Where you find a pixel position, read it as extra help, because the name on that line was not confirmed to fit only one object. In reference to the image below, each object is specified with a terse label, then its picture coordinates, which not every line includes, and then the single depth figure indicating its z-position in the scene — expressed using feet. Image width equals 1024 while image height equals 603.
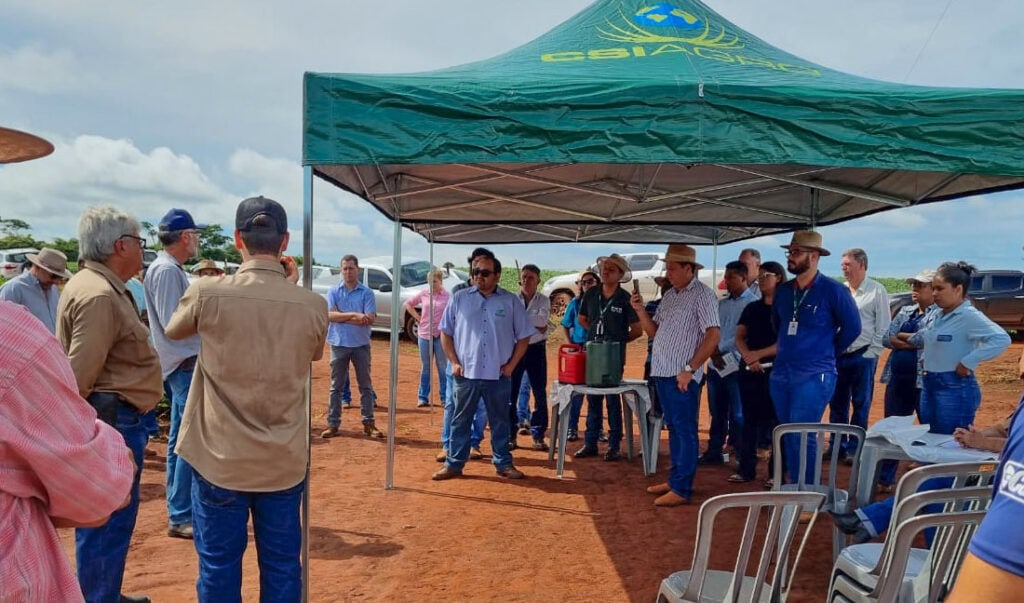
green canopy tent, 9.71
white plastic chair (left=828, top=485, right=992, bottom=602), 6.91
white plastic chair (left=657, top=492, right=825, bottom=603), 7.43
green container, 18.08
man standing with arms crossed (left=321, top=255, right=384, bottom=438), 23.09
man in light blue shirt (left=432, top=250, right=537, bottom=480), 18.15
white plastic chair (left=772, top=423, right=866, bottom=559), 11.39
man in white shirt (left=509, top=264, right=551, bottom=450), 22.59
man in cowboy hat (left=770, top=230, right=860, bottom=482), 14.42
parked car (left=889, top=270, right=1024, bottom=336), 54.65
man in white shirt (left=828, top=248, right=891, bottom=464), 19.19
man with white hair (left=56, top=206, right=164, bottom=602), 8.50
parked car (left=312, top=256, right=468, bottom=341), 52.37
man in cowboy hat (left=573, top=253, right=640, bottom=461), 19.34
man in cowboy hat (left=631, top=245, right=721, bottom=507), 16.03
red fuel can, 18.49
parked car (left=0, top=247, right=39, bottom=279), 72.95
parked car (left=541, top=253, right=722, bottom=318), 61.77
